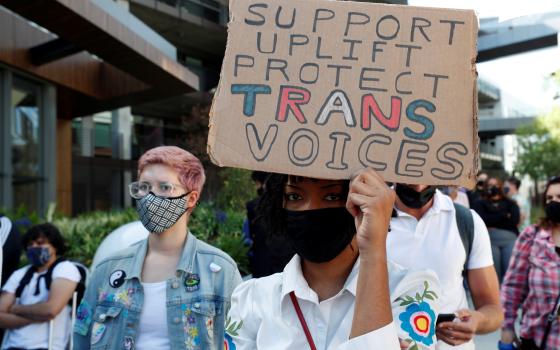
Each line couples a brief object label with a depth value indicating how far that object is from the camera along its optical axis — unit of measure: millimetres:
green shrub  6147
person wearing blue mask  4109
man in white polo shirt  2611
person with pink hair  2654
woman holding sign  1470
